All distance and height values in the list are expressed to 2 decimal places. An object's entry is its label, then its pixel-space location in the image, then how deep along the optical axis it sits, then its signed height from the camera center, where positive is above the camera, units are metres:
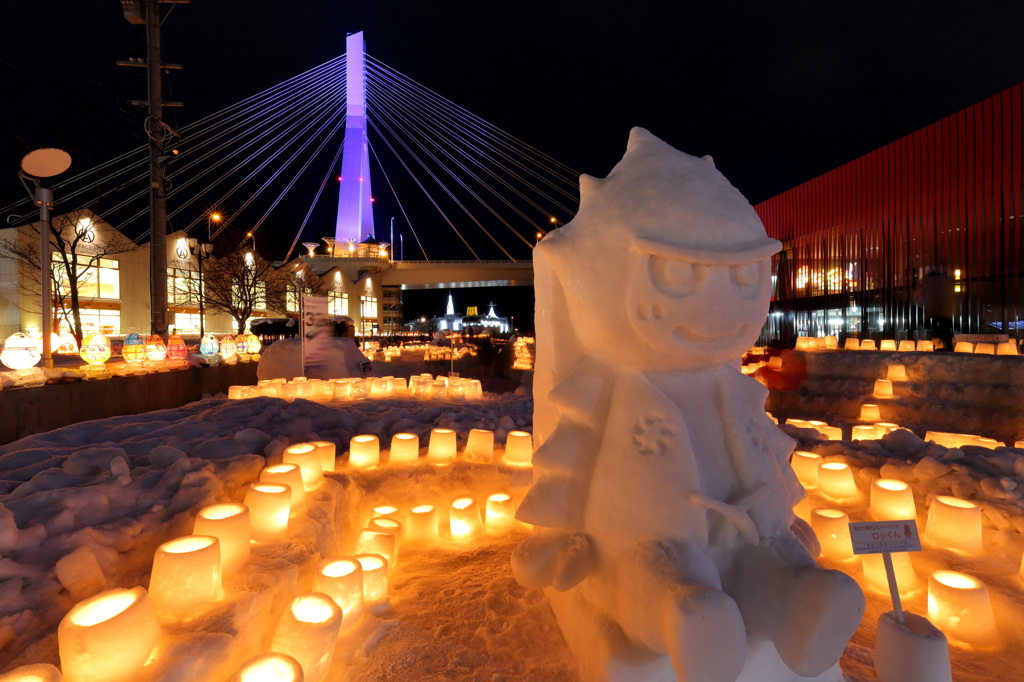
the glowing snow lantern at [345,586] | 1.81 -0.93
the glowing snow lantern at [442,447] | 3.17 -0.72
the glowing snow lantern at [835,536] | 2.31 -1.00
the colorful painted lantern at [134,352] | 5.52 -0.09
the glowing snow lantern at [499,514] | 2.63 -0.98
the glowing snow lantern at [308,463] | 2.57 -0.67
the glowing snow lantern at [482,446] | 3.21 -0.73
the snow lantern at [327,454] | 2.94 -0.71
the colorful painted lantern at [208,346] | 6.87 -0.05
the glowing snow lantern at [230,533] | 1.71 -0.69
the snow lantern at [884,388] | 6.39 -0.81
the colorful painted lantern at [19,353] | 4.25 -0.05
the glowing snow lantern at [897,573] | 2.12 -1.11
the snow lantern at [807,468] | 2.86 -0.84
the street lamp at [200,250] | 14.79 +3.11
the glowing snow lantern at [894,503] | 2.39 -0.88
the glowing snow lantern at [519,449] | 3.13 -0.74
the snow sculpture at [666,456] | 1.32 -0.40
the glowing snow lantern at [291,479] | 2.28 -0.66
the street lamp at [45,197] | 4.63 +1.55
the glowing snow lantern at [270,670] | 1.33 -0.92
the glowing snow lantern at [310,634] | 1.52 -0.94
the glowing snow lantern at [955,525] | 2.20 -0.93
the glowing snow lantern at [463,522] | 2.57 -0.99
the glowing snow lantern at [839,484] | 2.70 -0.88
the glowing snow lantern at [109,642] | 1.19 -0.75
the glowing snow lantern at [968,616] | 1.83 -1.11
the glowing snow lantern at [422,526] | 2.58 -1.01
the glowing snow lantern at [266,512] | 2.01 -0.71
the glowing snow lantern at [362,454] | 3.10 -0.74
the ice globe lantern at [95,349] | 4.93 -0.04
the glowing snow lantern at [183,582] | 1.47 -0.74
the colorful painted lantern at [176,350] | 5.89 -0.09
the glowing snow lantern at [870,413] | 5.42 -0.96
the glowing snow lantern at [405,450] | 3.14 -0.73
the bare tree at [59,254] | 12.68 +2.67
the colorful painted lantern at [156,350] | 5.57 -0.07
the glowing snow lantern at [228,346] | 7.33 -0.07
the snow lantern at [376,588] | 2.00 -1.04
